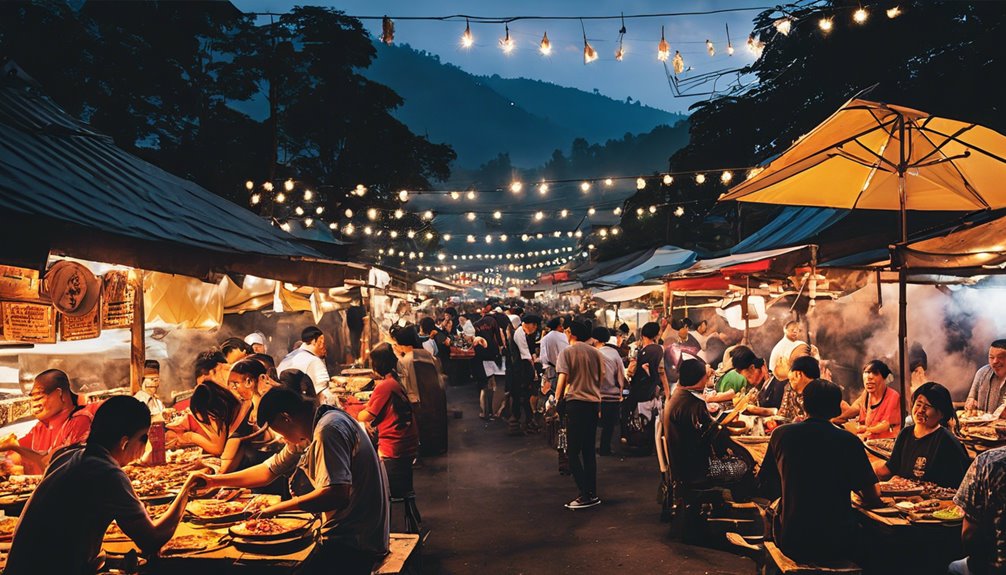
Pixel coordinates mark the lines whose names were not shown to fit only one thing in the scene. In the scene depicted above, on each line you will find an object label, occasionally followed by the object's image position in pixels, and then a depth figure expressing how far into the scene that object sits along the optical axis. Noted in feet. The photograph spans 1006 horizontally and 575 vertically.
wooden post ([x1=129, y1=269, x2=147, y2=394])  23.38
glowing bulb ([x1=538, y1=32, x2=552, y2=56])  41.22
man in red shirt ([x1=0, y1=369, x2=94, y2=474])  18.80
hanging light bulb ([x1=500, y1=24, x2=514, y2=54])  40.75
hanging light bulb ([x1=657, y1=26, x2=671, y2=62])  40.16
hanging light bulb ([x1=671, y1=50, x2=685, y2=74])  40.65
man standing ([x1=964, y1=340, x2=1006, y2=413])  25.96
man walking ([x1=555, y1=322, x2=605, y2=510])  27.53
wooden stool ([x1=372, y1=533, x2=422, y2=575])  14.73
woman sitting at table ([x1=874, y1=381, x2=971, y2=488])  17.02
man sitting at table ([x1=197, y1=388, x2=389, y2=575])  12.89
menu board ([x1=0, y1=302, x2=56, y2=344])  18.52
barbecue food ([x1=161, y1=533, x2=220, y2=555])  13.67
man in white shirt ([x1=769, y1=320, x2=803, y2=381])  31.60
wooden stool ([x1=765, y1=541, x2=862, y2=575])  15.20
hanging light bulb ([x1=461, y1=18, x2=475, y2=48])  39.29
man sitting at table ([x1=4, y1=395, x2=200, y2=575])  10.93
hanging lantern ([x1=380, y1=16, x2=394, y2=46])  37.45
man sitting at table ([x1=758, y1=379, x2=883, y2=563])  15.56
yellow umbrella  18.56
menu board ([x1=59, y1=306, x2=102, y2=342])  20.56
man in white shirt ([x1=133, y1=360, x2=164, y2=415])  23.44
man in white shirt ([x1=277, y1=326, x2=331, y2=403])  29.78
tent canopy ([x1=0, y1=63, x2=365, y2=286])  13.07
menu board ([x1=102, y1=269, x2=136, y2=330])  22.22
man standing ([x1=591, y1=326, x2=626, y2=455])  35.78
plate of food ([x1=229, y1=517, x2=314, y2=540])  13.72
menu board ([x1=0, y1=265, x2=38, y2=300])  18.21
